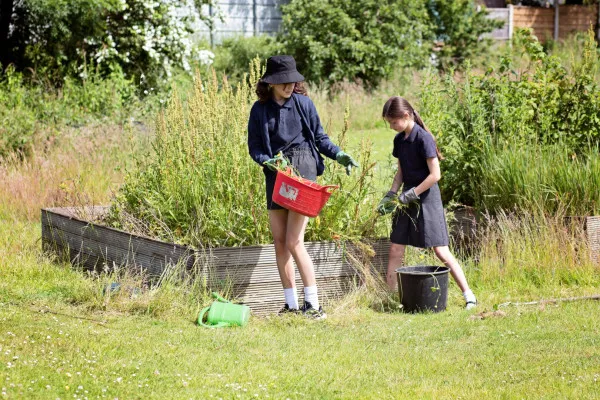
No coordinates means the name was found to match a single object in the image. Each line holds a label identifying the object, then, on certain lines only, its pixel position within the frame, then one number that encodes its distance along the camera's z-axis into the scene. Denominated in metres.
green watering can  11.36
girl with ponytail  12.50
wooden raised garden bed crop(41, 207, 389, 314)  12.31
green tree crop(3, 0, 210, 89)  25.17
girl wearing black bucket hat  11.79
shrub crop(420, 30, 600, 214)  14.98
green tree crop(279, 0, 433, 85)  33.34
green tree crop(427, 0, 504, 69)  39.49
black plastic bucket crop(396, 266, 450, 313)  12.26
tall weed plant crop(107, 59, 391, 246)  13.00
